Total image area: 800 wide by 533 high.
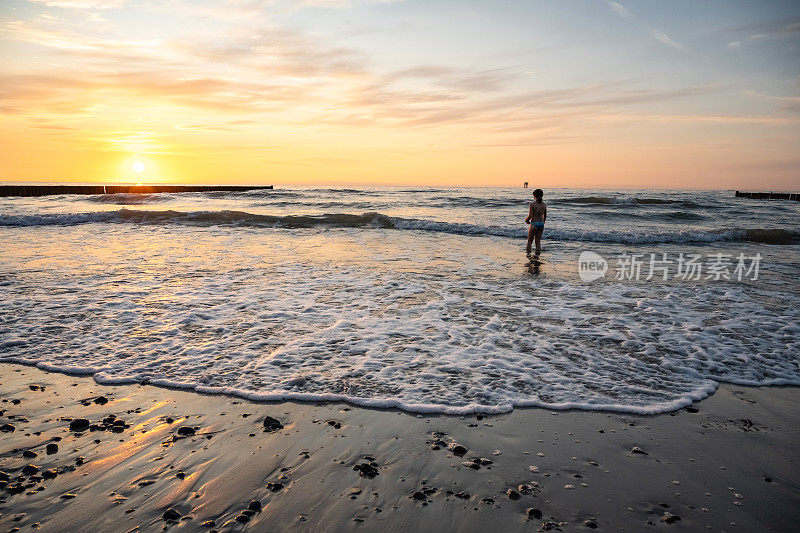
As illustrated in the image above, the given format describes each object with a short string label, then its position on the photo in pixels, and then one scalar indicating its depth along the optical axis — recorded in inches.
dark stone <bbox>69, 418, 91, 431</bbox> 137.8
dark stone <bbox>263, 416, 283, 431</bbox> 141.6
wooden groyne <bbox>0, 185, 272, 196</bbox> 1857.8
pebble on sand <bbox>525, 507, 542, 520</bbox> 101.7
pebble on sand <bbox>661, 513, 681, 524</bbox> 100.7
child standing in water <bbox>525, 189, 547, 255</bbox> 574.2
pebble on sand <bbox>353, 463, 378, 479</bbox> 117.2
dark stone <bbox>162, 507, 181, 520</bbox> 99.5
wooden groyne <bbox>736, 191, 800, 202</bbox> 2346.2
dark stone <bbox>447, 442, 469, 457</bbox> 128.0
